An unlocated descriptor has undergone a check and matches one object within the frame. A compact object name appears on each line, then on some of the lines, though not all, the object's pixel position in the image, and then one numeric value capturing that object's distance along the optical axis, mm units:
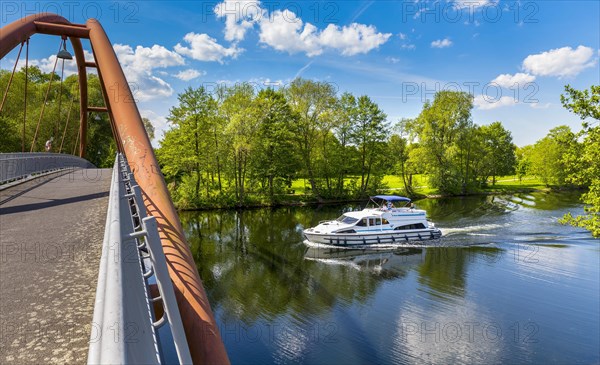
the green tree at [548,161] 51969
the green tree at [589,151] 9727
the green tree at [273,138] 38219
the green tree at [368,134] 42188
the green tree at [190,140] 35125
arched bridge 1492
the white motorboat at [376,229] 21891
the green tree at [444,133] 46281
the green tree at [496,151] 53594
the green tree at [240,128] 36156
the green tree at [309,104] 40250
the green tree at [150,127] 60750
